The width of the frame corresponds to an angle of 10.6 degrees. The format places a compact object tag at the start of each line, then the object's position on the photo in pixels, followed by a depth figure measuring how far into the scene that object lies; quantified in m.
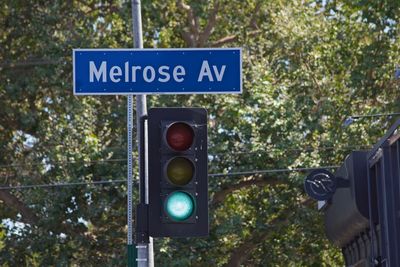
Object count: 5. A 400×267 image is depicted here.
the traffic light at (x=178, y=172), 15.94
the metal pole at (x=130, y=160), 16.78
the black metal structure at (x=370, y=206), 19.00
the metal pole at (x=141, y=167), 16.61
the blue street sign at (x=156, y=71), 17.13
